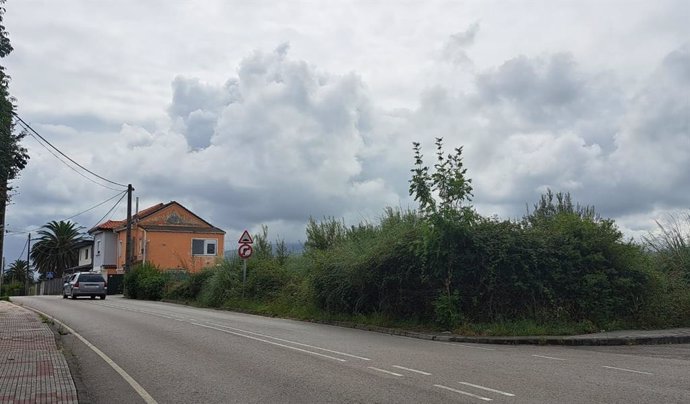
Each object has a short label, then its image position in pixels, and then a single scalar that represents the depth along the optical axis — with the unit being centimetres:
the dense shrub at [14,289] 8028
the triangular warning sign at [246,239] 2844
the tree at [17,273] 10277
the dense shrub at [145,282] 4056
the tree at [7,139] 1299
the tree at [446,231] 1761
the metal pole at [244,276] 2926
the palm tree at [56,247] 7775
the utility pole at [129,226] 4616
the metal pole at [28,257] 7764
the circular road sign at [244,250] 2809
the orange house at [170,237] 5972
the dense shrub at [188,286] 3491
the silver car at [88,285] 3903
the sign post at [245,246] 2815
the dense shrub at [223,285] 3082
